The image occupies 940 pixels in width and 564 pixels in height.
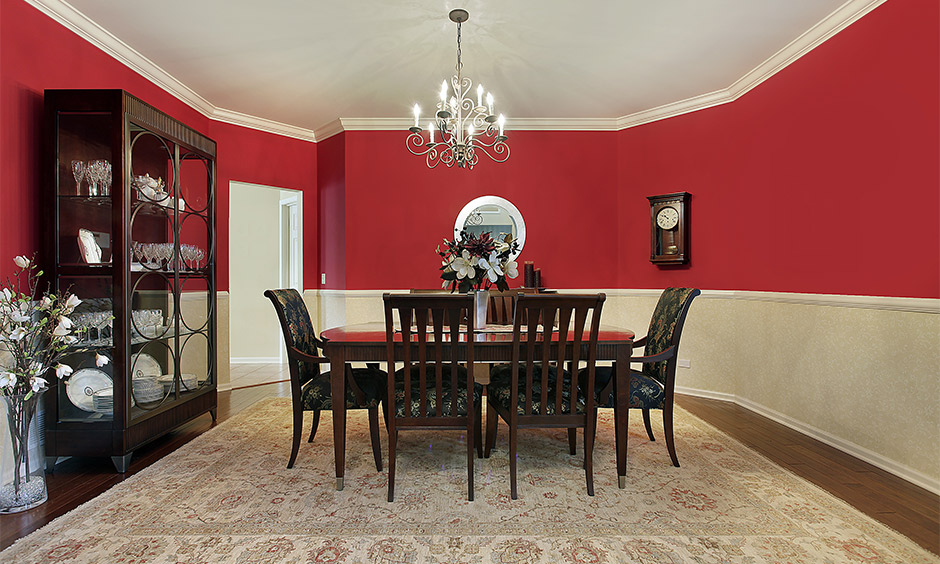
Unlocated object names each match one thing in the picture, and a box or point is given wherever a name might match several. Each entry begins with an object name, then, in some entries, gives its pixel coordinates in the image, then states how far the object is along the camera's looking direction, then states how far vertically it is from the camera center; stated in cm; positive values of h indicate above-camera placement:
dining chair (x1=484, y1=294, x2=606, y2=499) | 225 -43
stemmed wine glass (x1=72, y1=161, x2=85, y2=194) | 273 +59
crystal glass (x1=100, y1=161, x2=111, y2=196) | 272 +54
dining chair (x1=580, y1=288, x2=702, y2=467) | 263 -56
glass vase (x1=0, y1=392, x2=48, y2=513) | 221 -87
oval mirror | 502 +59
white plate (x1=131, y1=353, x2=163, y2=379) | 283 -53
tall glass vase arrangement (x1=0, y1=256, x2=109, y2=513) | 221 -47
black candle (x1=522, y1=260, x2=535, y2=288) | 488 +1
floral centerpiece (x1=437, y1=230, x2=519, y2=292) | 276 +7
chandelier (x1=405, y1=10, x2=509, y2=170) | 291 +95
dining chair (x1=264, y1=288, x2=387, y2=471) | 260 -58
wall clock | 444 +44
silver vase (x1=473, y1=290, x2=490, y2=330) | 299 -19
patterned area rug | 189 -105
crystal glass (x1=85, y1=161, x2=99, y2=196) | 272 +56
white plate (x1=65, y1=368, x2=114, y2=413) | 267 -60
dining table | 242 -41
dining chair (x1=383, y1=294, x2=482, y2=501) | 218 -43
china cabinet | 266 +8
